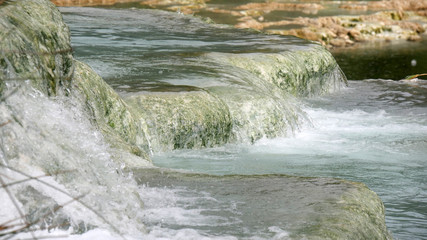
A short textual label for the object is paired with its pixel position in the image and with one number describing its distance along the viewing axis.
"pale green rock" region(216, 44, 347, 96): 21.31
